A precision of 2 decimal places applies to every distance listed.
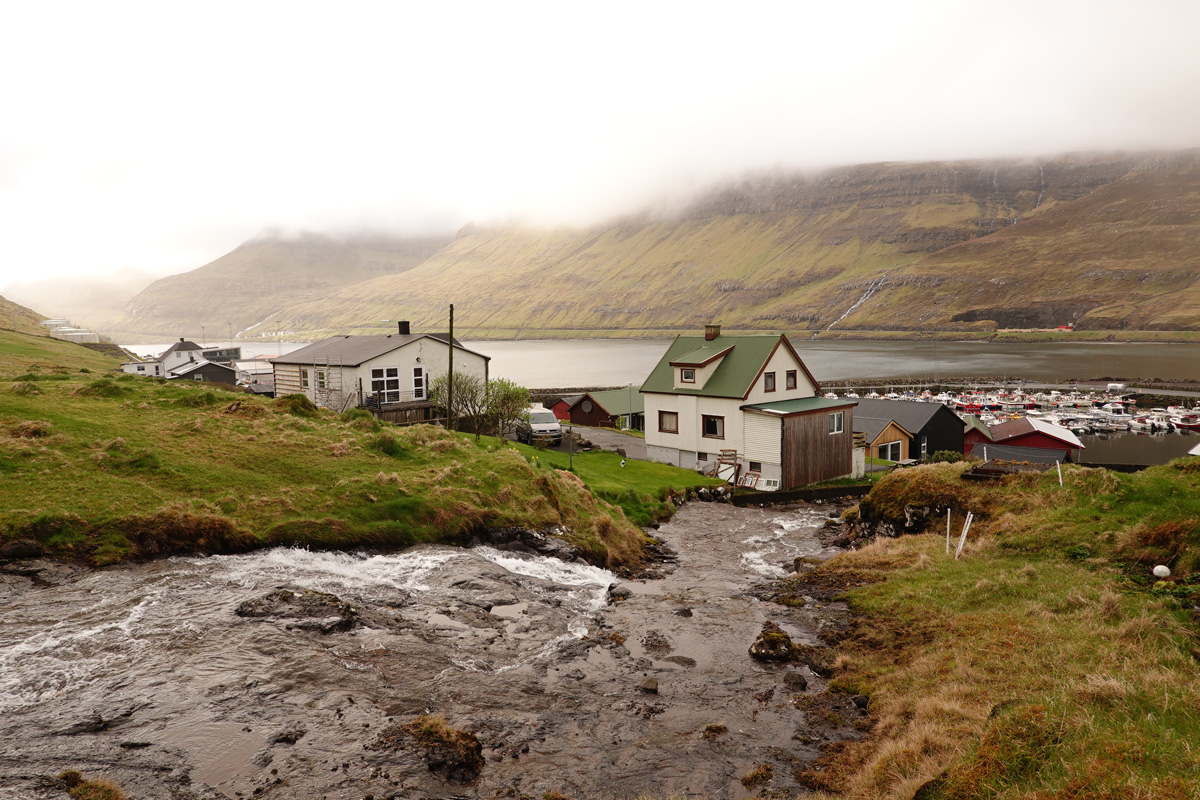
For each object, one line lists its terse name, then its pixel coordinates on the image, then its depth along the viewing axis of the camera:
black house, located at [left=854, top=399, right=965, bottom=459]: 54.06
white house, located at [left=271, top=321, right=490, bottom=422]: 45.72
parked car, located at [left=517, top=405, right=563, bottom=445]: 49.25
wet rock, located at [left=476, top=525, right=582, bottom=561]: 22.19
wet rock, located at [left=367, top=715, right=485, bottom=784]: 10.37
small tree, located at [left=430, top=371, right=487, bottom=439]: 44.56
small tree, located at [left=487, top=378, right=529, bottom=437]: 45.38
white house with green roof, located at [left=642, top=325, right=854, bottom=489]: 40.78
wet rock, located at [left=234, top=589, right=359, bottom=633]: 14.55
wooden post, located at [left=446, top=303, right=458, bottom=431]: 38.28
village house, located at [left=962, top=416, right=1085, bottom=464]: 47.88
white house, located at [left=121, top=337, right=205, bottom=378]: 77.33
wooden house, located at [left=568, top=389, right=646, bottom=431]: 70.88
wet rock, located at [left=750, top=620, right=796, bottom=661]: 15.71
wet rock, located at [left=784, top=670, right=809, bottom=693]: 14.27
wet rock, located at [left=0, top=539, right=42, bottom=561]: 15.46
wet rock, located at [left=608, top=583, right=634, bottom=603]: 19.98
